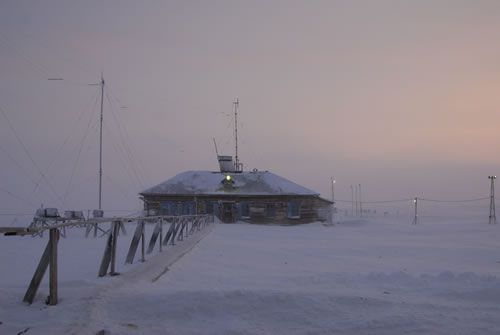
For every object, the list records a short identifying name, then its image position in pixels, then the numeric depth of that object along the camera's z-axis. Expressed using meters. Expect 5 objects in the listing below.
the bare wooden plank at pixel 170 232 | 13.91
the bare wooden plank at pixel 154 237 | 11.66
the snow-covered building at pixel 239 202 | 40.06
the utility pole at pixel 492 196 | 42.68
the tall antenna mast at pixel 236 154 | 50.62
